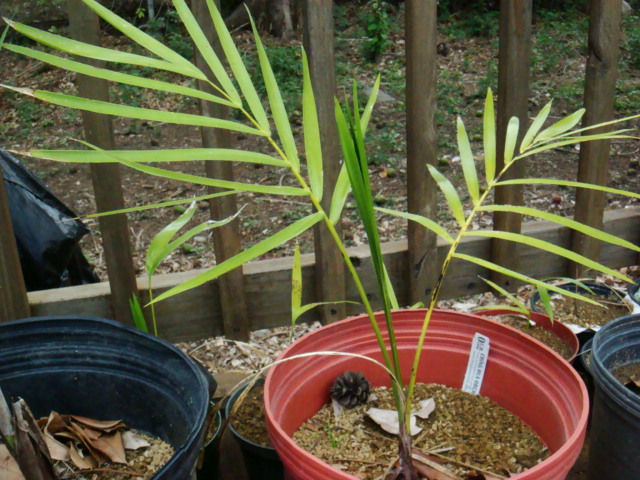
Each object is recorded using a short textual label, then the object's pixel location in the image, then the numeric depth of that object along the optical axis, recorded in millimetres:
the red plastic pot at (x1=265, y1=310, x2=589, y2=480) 890
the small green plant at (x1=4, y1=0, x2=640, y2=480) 679
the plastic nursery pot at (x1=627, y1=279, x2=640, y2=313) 1569
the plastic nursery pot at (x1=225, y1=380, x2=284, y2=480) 1138
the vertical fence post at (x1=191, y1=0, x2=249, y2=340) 1338
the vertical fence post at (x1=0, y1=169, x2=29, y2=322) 1335
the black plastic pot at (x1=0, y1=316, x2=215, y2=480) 961
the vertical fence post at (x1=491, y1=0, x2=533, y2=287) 1504
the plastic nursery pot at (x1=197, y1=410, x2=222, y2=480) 1157
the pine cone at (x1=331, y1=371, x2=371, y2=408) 990
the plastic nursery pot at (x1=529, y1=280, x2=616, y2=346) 1636
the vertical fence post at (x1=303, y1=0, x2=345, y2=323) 1333
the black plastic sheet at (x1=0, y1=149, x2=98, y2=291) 1921
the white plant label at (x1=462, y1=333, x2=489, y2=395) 992
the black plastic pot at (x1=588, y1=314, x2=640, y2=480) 931
